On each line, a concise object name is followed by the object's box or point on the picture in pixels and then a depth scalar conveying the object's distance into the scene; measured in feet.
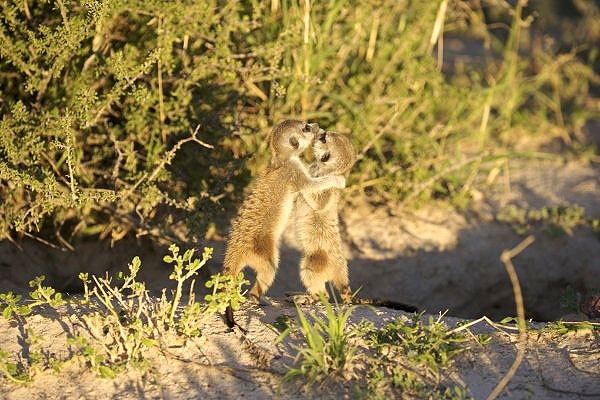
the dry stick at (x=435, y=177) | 34.86
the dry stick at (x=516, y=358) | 19.91
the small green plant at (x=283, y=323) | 22.79
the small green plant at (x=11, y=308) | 21.97
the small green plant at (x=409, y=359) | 19.98
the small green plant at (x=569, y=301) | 25.58
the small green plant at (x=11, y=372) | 19.89
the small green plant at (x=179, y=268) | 21.74
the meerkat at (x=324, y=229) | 26.37
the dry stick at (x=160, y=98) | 29.01
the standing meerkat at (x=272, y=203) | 25.39
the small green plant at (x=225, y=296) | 21.74
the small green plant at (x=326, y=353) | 20.11
